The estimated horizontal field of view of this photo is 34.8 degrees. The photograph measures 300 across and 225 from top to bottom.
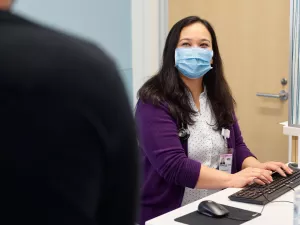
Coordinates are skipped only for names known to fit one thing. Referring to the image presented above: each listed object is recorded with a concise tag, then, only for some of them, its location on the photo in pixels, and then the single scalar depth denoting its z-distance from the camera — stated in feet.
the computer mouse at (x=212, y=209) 4.64
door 9.79
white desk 4.58
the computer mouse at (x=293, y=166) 6.35
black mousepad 4.52
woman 5.79
